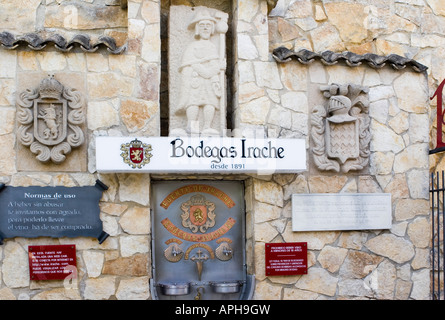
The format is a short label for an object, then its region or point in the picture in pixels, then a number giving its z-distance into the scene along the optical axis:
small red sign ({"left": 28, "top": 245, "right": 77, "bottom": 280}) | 5.85
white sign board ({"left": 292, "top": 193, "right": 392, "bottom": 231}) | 6.47
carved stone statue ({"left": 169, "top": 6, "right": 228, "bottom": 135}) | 6.37
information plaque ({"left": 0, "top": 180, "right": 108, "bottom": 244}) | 5.84
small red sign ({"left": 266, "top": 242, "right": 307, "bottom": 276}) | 6.35
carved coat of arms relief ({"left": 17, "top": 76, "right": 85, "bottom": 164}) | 5.89
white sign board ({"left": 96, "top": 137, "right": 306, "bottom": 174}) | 5.82
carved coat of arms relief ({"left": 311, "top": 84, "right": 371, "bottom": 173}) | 6.58
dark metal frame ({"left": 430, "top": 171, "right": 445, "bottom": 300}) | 6.61
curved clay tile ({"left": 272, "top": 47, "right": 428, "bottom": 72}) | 6.57
